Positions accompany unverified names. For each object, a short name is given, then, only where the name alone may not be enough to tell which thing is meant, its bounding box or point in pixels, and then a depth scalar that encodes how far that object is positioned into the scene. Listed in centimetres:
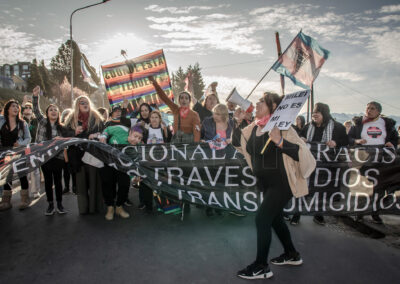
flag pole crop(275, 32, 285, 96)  966
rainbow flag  866
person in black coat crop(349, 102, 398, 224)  446
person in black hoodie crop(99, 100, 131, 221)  433
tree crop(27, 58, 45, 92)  4100
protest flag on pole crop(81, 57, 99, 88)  1185
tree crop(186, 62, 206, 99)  5394
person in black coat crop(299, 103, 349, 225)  417
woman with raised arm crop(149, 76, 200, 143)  498
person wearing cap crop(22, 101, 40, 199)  545
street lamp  1294
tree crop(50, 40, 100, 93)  4609
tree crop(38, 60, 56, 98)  4255
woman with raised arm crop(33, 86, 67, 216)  452
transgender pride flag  532
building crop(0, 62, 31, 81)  10288
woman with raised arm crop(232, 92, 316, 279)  264
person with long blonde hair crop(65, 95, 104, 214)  457
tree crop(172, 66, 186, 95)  6017
